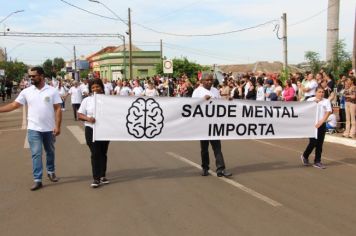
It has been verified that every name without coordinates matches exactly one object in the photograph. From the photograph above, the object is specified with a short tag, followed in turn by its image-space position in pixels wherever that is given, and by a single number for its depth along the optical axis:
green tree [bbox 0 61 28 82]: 82.55
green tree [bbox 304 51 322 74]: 23.02
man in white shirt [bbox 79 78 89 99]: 19.85
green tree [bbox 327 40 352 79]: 21.61
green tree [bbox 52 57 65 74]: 159.05
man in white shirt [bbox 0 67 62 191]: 7.60
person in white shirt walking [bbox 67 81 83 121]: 20.69
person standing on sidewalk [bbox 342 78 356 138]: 13.54
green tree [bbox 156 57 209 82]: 58.50
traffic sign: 30.44
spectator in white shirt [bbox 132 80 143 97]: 20.89
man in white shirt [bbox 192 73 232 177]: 8.45
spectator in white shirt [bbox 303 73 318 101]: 15.88
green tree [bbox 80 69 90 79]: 103.68
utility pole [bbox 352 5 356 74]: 18.11
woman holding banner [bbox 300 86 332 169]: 9.38
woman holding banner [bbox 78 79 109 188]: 7.86
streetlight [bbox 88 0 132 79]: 42.91
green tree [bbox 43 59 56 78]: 147.43
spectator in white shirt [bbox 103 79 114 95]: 24.95
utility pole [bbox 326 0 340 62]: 22.66
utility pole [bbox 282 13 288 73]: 25.66
